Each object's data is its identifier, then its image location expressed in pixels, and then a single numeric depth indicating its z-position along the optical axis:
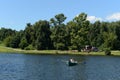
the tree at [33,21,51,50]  88.33
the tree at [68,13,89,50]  81.05
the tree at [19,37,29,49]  90.98
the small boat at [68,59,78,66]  43.23
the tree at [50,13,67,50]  85.08
